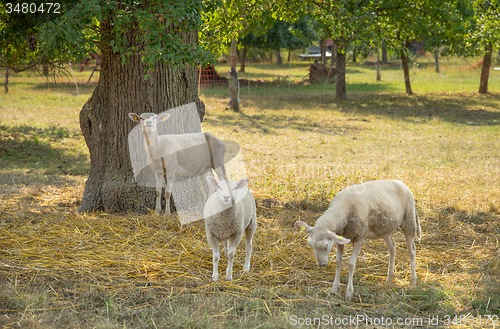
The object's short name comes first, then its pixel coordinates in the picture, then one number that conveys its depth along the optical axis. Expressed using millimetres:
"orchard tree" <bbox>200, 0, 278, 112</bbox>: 12198
